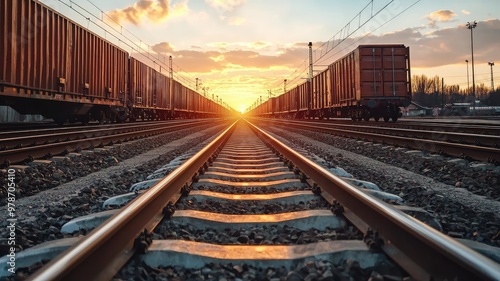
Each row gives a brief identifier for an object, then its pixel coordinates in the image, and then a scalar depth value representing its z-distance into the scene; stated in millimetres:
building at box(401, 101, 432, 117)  67625
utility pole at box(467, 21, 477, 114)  63794
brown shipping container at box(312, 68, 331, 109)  29750
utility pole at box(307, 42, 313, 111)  36891
